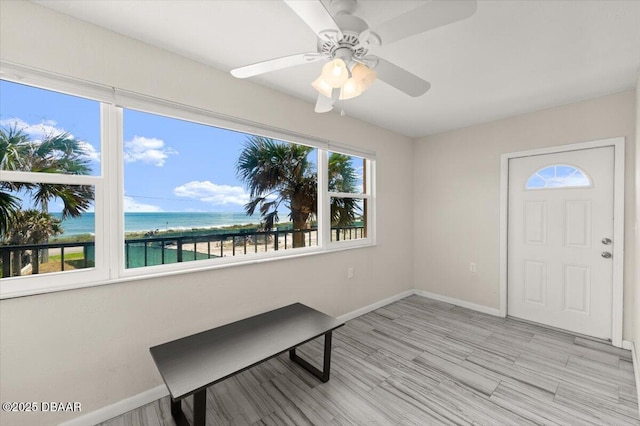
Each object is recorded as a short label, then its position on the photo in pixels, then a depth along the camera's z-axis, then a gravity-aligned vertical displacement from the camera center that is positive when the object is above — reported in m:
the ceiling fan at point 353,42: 1.01 +0.75
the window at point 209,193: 1.91 +0.15
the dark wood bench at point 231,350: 1.41 -0.89
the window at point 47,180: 1.47 +0.17
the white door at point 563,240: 2.68 -0.31
